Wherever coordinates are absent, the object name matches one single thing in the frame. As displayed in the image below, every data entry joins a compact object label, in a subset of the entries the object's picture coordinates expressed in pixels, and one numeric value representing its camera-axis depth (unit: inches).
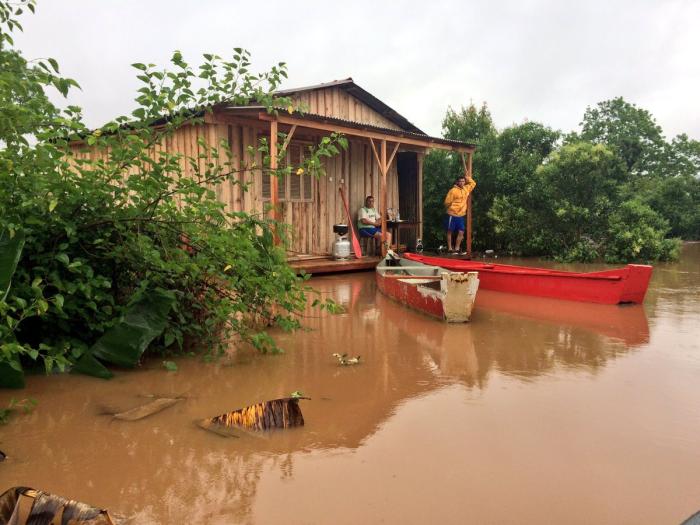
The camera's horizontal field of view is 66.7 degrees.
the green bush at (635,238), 554.3
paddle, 498.9
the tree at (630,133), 1197.7
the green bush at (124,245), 141.6
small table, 565.6
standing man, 570.3
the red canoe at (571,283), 296.7
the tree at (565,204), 571.5
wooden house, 409.8
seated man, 520.7
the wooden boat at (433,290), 251.1
